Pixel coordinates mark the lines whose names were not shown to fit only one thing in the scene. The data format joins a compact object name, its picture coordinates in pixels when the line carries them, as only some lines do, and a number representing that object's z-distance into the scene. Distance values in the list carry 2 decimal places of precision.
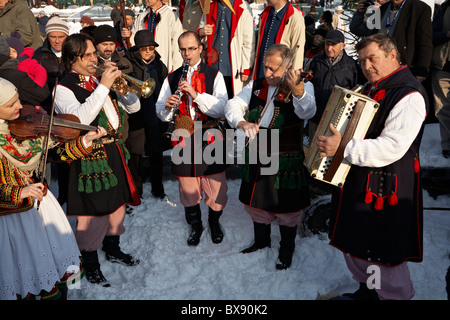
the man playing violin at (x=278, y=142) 3.34
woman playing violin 2.54
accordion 2.55
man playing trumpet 3.18
